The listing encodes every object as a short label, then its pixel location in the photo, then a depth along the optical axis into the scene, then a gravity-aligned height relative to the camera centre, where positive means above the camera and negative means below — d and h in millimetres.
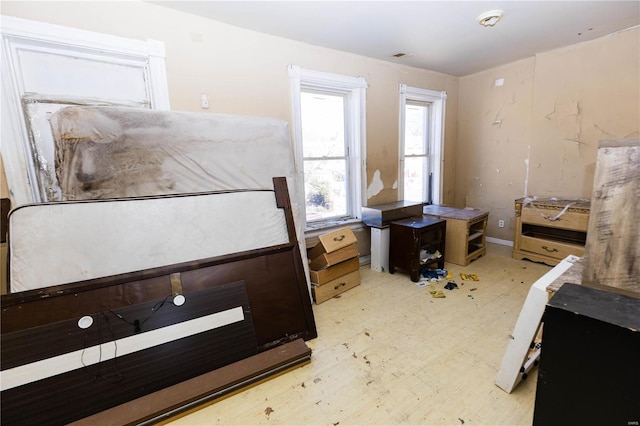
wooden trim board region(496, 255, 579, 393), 1366 -874
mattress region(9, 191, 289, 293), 1435 -335
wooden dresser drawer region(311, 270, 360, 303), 2562 -1139
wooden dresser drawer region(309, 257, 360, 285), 2572 -988
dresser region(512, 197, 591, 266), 2986 -830
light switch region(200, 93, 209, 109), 2281 +603
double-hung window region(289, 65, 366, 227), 2893 +277
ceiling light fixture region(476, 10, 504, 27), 2221 +1174
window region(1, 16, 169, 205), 1702 +646
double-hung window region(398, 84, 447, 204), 3775 +256
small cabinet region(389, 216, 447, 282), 2904 -852
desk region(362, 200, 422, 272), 3145 -651
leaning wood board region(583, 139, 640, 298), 884 -201
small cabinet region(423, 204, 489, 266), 3277 -868
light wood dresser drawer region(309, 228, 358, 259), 2578 -695
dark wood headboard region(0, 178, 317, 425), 1299 -798
